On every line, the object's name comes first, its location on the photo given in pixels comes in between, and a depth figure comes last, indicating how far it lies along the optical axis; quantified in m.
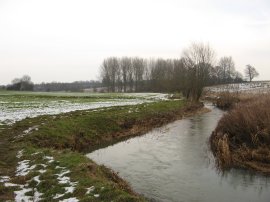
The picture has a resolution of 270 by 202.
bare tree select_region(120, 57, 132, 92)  76.03
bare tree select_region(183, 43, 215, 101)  32.40
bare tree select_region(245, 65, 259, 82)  81.07
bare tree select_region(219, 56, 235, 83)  77.20
